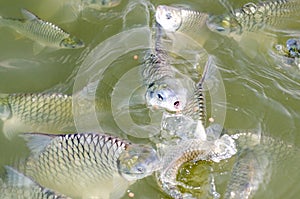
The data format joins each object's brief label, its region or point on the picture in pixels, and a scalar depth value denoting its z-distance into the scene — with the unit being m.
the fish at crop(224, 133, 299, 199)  2.63
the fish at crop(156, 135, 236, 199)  2.68
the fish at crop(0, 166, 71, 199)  2.42
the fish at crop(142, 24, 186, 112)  2.86
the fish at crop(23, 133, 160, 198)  2.57
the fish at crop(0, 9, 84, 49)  3.25
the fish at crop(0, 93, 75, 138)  2.89
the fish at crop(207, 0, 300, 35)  3.49
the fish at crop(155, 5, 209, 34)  3.47
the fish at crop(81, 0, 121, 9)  3.63
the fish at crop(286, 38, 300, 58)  3.30
